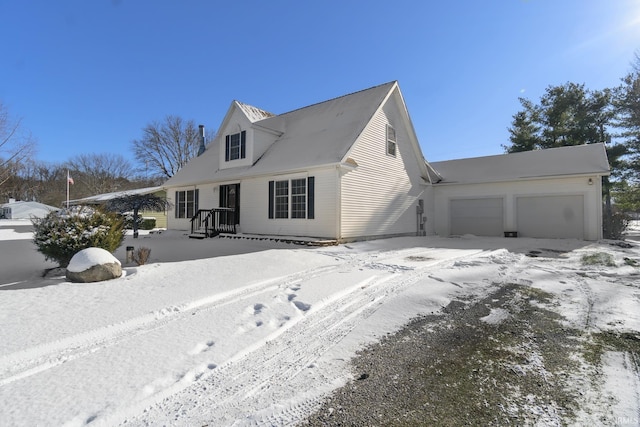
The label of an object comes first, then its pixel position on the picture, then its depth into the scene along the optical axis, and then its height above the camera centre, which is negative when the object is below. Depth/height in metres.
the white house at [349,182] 11.85 +1.59
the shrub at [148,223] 25.02 -0.42
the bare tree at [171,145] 37.75 +8.40
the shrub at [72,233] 6.18 -0.29
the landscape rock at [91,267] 5.27 -0.81
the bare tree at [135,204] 13.48 +0.58
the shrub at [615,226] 16.20 -0.40
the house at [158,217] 26.97 +0.06
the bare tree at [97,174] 46.90 +6.66
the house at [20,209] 32.97 +0.82
